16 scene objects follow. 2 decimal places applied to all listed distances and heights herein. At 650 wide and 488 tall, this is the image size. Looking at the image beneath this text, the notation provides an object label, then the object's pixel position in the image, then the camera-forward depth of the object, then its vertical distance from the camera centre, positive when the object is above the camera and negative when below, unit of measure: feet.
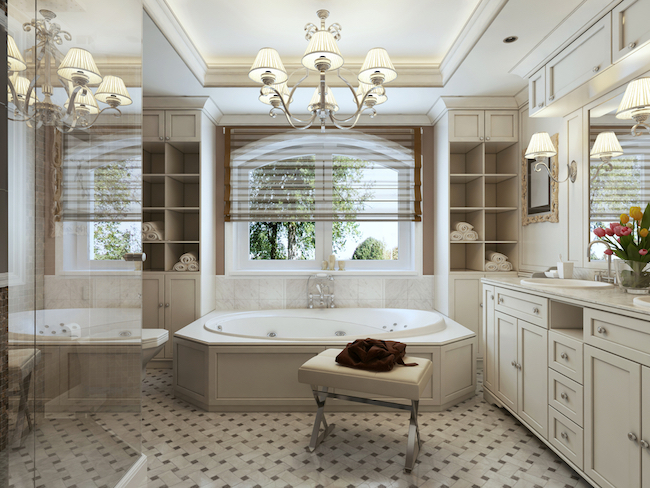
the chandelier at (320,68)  6.65 +3.07
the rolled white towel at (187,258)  11.84 -0.45
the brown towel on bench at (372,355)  6.77 -1.97
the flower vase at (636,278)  6.04 -0.55
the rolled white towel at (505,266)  11.71 -0.67
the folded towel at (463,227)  11.98 +0.50
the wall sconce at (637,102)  6.26 +2.28
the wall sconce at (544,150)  8.68 +2.10
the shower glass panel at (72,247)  3.57 -0.04
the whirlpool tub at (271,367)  8.77 -2.80
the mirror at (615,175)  6.63 +1.24
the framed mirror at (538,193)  9.57 +1.32
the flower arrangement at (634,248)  6.06 -0.07
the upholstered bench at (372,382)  6.43 -2.35
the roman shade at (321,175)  12.91 +2.25
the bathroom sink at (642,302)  4.81 -0.73
